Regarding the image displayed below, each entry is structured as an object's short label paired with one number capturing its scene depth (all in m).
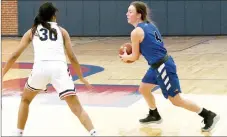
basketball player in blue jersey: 7.98
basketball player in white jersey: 7.09
